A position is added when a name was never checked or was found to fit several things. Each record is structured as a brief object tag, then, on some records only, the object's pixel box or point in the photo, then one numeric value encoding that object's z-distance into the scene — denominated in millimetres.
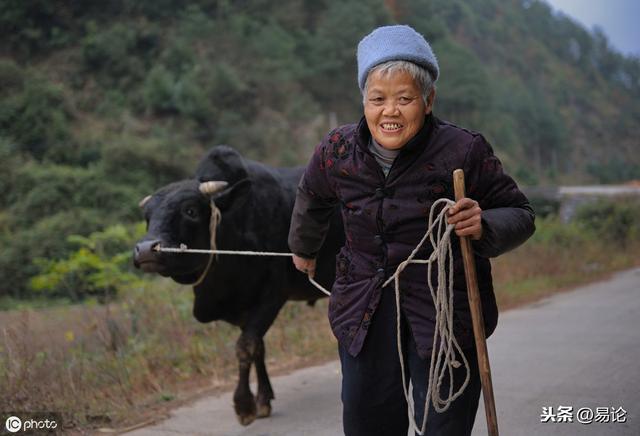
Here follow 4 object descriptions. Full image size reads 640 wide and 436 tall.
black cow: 5508
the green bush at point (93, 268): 14242
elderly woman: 2932
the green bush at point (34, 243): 17812
